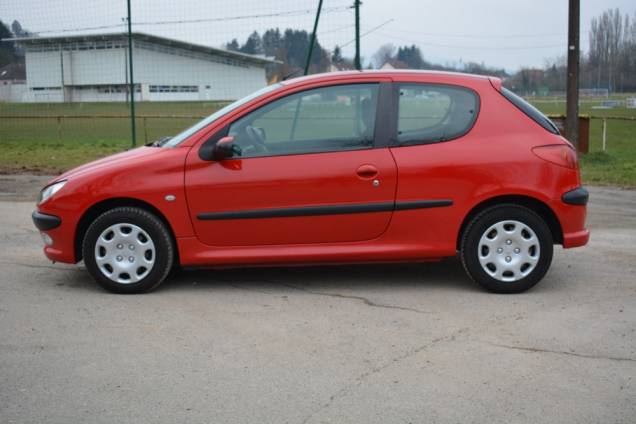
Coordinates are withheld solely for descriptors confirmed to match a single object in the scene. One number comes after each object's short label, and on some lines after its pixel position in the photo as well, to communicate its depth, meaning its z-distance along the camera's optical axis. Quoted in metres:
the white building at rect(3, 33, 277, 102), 19.20
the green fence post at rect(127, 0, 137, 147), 16.09
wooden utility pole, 13.66
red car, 5.61
